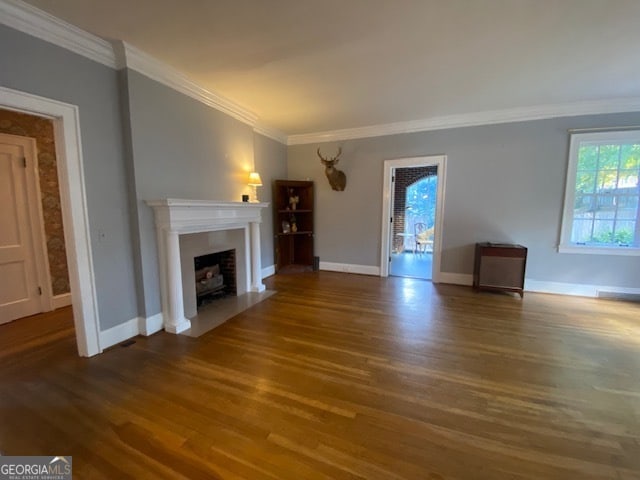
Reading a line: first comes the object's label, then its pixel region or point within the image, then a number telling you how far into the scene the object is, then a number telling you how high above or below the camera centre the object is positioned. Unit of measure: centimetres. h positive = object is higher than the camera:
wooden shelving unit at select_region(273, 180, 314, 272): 525 -27
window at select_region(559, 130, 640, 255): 367 +23
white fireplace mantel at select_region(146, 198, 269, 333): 268 -21
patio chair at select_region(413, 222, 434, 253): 789 -77
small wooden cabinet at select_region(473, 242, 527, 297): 385 -81
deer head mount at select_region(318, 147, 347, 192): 487 +70
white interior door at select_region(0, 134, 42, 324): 306 -24
